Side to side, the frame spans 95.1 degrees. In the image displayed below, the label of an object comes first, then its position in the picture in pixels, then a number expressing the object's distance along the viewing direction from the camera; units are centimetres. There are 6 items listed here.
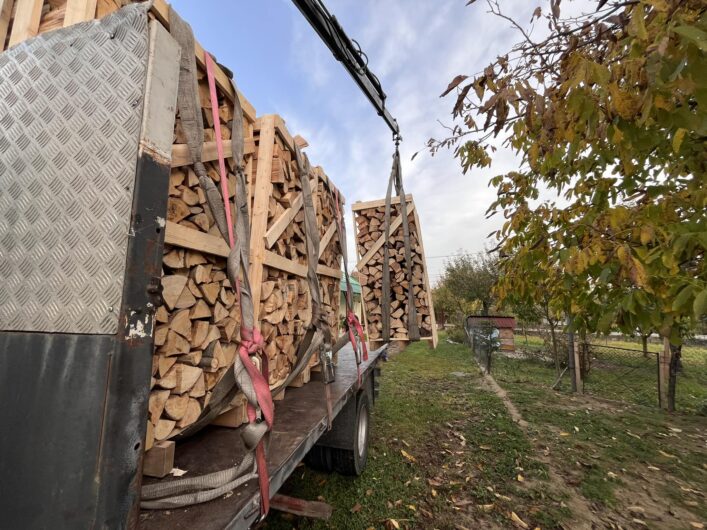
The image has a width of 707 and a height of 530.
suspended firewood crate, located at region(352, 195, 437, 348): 452
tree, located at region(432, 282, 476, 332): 1927
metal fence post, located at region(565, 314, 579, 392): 736
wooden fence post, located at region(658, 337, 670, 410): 630
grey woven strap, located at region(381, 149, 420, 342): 400
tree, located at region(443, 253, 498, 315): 1836
